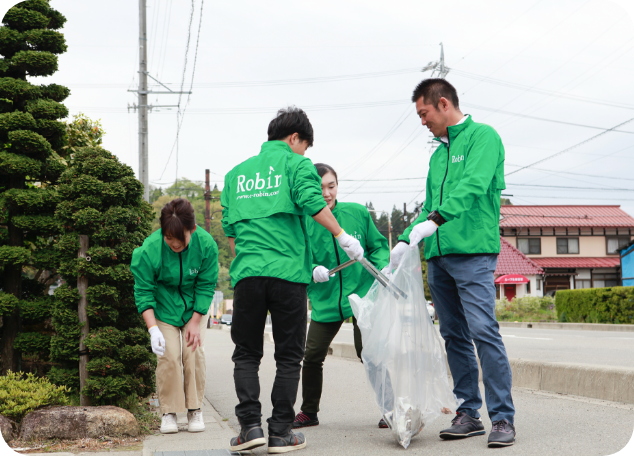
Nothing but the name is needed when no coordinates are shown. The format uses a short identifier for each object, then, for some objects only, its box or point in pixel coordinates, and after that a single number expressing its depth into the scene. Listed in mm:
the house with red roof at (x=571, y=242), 42406
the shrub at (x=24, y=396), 3744
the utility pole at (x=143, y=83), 16498
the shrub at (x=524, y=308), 26272
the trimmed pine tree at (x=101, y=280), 4289
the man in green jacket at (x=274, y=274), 3320
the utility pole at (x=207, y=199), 33553
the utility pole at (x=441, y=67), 31422
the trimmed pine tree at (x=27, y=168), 5137
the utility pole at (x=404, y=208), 47359
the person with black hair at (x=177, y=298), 4109
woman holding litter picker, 4266
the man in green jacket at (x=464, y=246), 3359
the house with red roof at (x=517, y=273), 38719
